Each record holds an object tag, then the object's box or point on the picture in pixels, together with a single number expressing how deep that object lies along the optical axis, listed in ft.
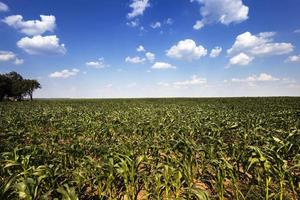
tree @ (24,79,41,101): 173.72
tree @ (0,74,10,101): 149.14
